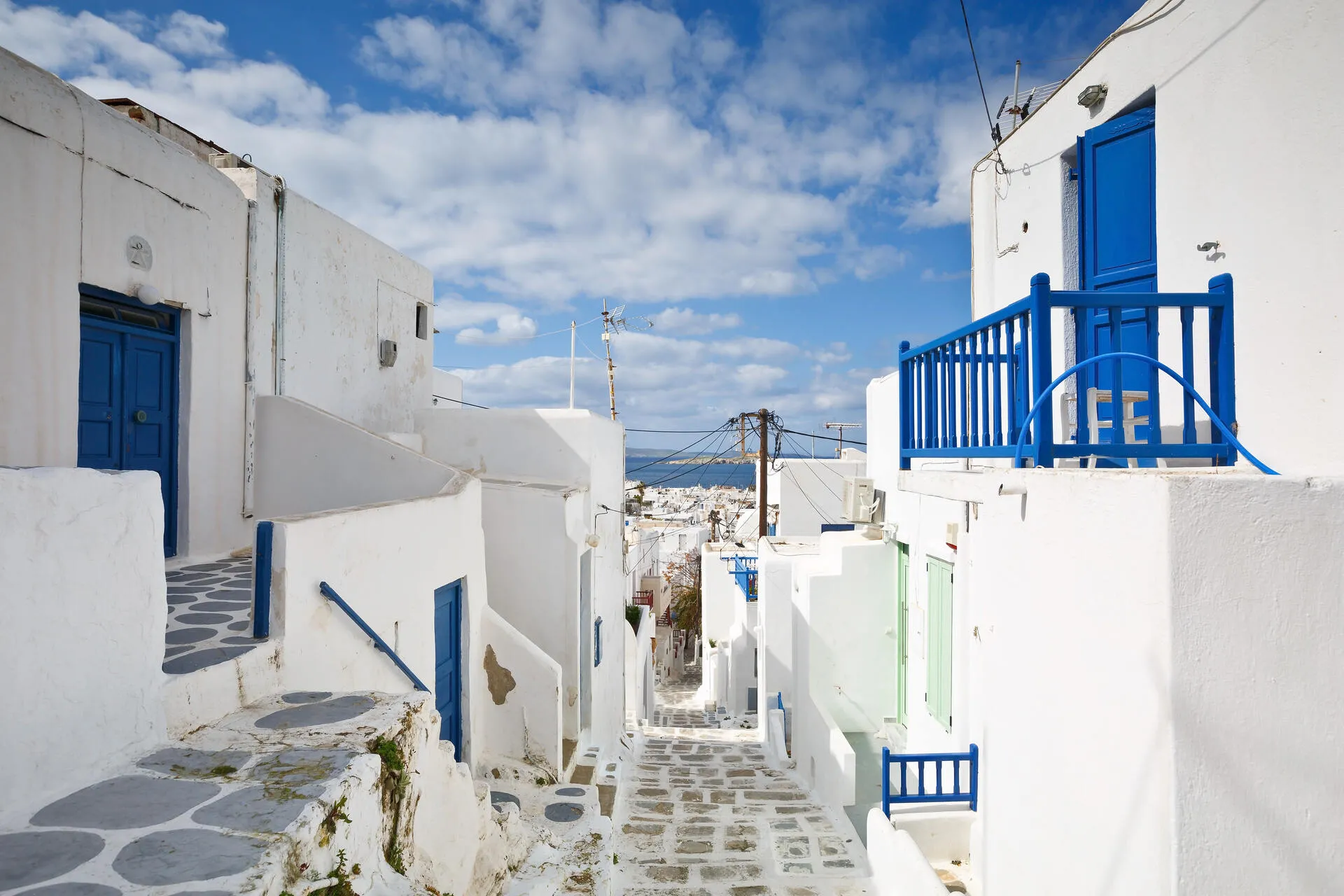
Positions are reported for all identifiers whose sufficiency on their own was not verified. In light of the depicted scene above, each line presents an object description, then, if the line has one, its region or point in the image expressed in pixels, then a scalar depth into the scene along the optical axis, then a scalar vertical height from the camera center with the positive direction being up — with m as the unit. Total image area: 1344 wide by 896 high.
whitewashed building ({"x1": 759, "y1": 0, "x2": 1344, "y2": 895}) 2.53 -0.09
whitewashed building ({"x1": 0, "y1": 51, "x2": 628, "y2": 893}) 2.65 -0.40
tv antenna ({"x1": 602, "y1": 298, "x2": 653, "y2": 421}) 23.69 +4.41
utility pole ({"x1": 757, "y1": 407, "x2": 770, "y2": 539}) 22.14 +0.06
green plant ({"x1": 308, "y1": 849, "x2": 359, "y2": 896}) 2.43 -1.40
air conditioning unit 10.66 -0.46
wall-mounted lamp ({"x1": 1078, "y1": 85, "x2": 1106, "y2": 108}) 5.72 +2.94
